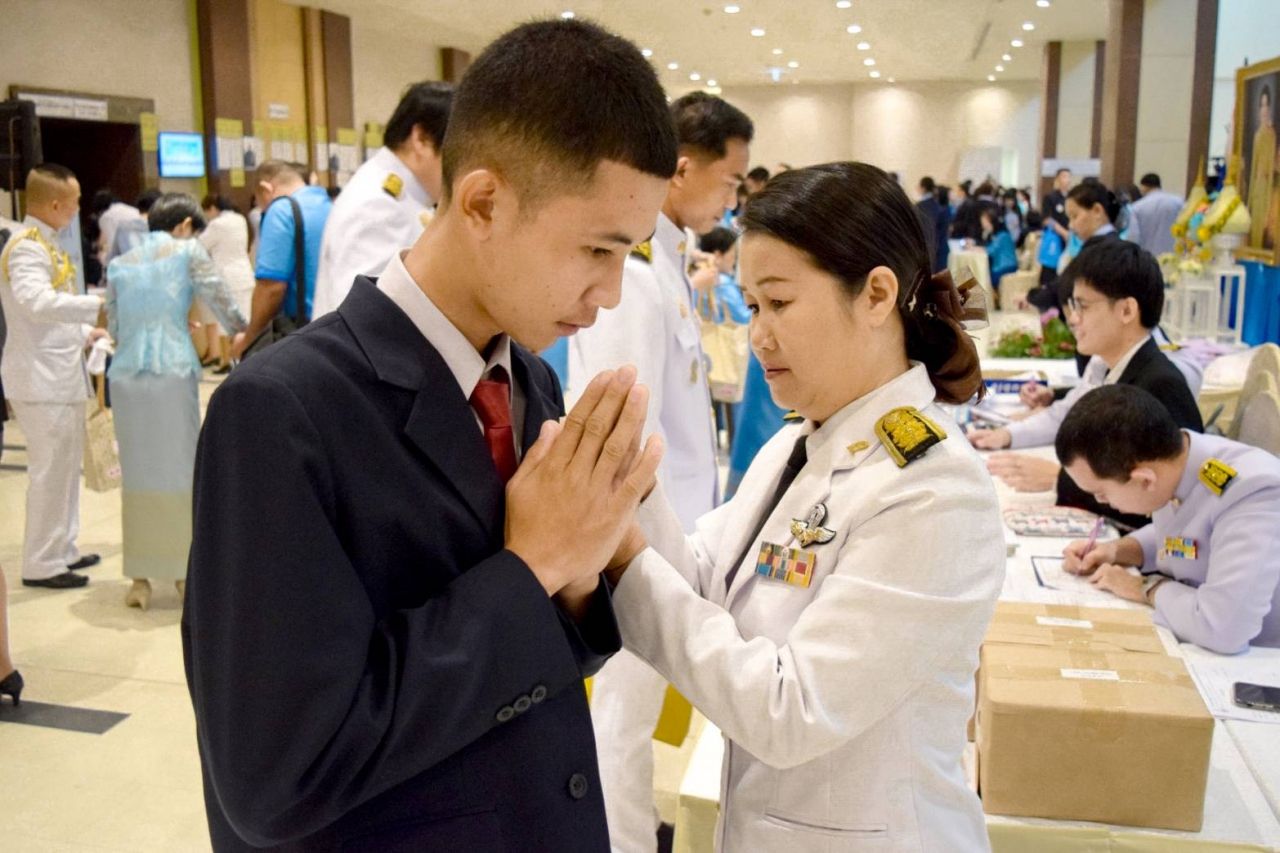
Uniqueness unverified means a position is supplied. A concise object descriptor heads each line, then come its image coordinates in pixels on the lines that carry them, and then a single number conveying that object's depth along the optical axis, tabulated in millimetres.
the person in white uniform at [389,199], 3318
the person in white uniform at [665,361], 2590
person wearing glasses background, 3271
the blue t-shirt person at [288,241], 3744
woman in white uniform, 1229
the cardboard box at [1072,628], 2016
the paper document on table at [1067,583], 2594
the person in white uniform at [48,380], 4805
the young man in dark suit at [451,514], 869
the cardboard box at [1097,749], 1707
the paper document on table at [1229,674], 2082
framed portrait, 6797
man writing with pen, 2303
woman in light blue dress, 4598
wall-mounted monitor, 11734
